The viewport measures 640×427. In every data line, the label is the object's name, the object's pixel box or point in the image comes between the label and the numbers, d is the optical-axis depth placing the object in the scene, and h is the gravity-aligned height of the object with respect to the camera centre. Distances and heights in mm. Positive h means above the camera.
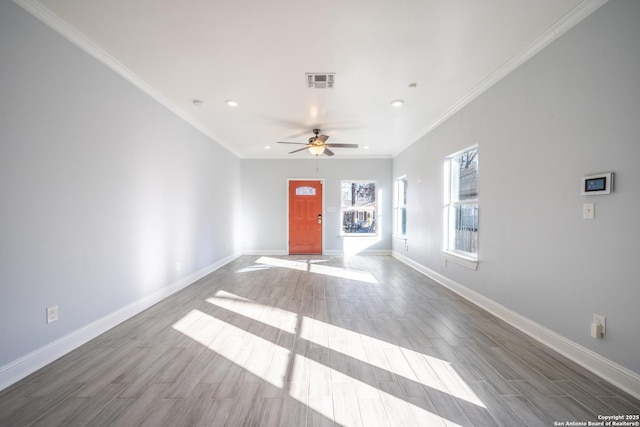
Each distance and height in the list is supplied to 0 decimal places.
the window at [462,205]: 3588 +39
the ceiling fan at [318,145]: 4594 +1113
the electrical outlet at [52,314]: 2049 -842
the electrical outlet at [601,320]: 1872 -814
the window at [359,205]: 7289 +65
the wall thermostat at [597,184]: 1827 +172
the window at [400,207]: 6562 +10
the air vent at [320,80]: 2963 +1479
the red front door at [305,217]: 7250 -268
